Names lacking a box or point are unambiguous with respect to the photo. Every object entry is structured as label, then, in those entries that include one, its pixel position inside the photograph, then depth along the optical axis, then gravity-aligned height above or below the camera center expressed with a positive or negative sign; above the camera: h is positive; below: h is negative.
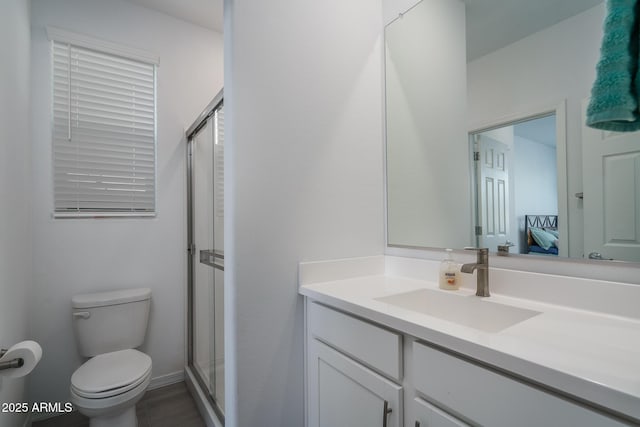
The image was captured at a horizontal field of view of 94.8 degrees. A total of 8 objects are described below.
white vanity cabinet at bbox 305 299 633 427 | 0.56 -0.43
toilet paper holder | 0.94 -0.48
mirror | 0.87 +0.36
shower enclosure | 1.58 -0.24
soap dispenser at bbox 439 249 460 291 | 1.13 -0.24
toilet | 1.36 -0.79
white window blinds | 1.82 +0.55
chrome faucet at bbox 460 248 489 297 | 1.04 -0.20
